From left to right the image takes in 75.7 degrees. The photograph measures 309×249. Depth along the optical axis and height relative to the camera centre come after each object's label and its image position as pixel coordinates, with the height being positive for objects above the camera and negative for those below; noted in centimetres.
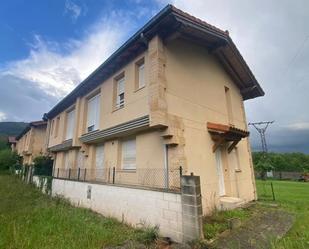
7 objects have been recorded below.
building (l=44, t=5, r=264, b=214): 727 +274
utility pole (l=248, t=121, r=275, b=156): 3356 +717
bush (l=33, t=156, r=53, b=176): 1748 +86
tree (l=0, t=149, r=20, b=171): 3035 +247
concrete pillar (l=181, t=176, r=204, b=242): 498 -87
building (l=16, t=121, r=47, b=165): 2598 +481
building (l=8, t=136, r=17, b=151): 4417 +726
